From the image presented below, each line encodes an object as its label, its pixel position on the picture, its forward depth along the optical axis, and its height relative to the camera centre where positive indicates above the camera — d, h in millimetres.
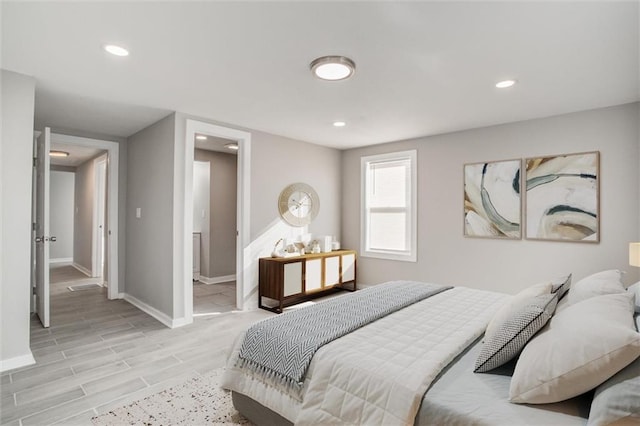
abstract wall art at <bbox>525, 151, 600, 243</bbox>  3414 +200
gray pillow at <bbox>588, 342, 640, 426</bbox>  954 -554
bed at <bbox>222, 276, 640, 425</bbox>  1136 -683
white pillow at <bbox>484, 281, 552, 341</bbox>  1514 -437
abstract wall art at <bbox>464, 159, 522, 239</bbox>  3896 +198
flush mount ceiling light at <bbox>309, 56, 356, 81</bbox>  2355 +1105
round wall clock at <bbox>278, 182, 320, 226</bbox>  4773 +163
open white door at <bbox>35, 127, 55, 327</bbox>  3529 -153
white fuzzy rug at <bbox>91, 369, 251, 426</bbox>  1969 -1245
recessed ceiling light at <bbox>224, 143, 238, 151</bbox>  5281 +1122
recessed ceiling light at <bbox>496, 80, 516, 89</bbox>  2760 +1130
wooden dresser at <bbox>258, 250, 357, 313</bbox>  4219 -862
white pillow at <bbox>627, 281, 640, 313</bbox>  1708 -444
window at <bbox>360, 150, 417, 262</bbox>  4887 +142
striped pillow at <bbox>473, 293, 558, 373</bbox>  1382 -516
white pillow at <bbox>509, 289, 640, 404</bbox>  1036 -474
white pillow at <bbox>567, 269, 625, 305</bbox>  1711 -385
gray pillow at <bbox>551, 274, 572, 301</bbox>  1893 -422
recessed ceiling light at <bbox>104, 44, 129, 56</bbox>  2230 +1140
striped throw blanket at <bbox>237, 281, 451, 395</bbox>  1619 -646
